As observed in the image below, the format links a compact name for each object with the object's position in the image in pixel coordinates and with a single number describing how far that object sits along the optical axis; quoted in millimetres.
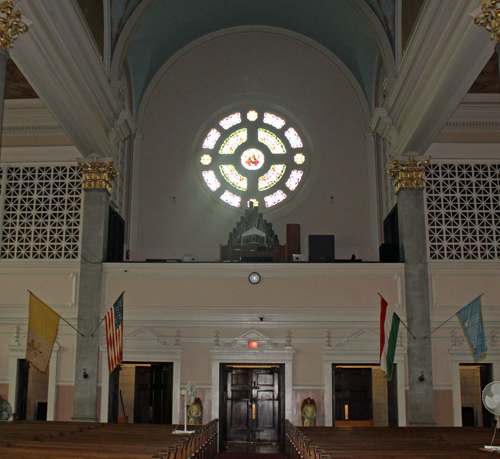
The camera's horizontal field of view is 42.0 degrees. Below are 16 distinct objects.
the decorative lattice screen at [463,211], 13742
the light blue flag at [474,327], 10289
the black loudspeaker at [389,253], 13930
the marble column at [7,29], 7934
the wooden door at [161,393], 13219
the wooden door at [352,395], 15219
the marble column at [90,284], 13094
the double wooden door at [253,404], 13648
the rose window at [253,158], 17453
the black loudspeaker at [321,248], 14359
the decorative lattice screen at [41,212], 14008
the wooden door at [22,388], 13188
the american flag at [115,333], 11602
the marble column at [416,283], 12844
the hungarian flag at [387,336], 11508
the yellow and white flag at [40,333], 9734
